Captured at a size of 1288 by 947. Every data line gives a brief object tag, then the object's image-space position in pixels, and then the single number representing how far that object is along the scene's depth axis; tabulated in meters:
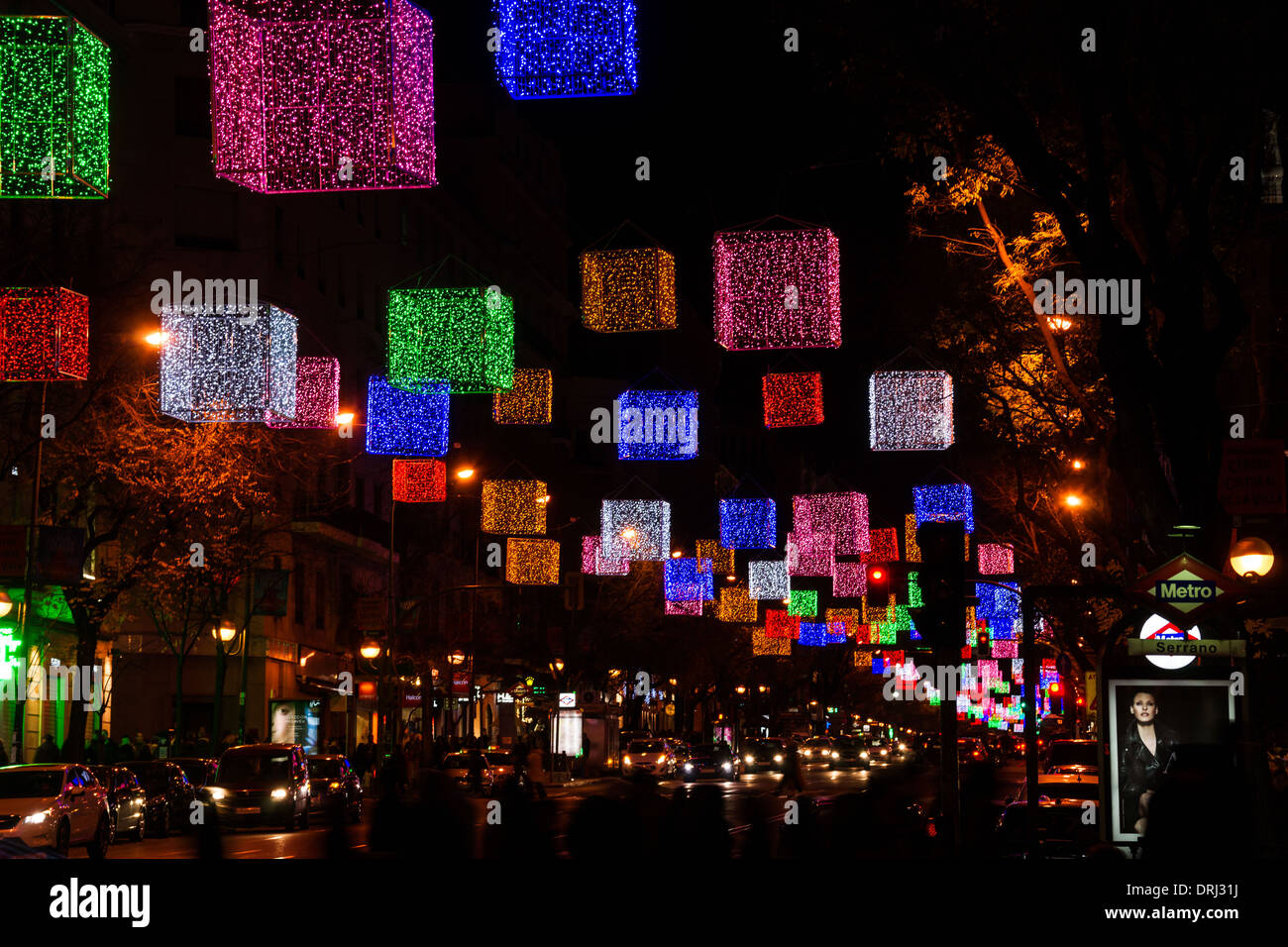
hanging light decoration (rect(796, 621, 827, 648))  67.94
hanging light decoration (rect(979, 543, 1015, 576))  47.53
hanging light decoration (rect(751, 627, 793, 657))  78.94
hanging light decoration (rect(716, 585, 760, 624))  66.25
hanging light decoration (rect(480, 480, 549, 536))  45.94
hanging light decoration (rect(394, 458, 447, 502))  49.06
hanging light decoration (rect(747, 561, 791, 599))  50.22
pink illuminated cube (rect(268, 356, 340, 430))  32.91
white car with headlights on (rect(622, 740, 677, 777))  62.41
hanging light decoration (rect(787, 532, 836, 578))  40.50
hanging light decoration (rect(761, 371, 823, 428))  34.16
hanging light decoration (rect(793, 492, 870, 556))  40.50
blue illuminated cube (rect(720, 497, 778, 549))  42.09
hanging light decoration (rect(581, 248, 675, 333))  22.02
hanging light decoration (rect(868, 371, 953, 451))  29.33
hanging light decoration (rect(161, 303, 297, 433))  24.94
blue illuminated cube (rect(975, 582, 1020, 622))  46.81
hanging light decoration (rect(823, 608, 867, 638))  74.56
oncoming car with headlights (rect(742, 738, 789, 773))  82.06
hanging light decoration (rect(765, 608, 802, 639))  69.88
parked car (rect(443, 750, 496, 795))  46.66
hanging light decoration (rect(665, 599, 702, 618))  67.44
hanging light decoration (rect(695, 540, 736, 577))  64.81
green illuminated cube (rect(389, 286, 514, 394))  24.19
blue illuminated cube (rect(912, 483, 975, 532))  37.00
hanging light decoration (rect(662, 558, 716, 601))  59.97
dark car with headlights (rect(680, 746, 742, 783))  64.81
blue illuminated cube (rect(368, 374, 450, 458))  33.53
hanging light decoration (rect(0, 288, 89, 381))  24.05
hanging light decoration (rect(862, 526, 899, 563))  52.94
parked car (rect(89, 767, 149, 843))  31.34
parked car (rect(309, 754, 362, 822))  36.31
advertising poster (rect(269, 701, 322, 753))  53.00
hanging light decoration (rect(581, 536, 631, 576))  63.06
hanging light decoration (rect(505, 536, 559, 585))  51.88
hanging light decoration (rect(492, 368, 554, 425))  38.38
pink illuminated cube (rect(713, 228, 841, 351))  21.11
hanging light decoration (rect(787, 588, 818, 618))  52.50
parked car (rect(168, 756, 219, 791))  38.47
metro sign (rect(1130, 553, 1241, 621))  16.97
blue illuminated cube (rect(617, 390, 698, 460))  32.22
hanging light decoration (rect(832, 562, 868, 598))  47.88
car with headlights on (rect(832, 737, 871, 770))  93.62
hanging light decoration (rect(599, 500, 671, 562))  41.47
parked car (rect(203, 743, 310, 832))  34.50
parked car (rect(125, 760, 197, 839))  35.12
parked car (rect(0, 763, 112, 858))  25.98
